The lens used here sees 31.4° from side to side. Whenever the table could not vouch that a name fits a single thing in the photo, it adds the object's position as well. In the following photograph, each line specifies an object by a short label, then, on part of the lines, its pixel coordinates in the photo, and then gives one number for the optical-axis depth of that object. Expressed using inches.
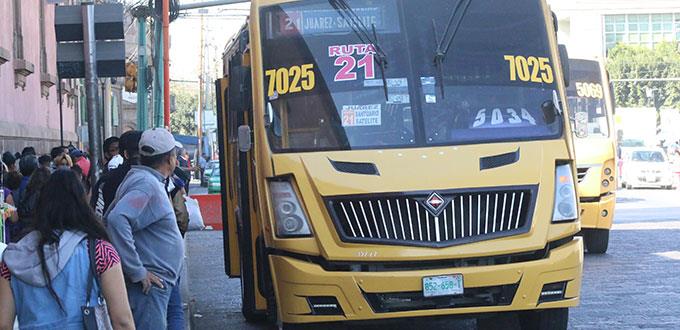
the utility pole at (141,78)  1243.8
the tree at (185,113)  4867.1
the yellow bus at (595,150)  631.8
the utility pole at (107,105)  1470.2
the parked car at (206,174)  2134.6
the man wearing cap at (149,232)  266.5
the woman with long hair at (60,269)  196.9
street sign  399.2
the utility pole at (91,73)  389.7
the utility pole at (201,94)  2827.3
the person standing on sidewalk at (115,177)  307.3
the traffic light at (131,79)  1196.9
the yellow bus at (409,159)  329.7
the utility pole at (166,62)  1051.9
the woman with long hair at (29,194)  407.2
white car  1680.6
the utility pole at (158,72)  1159.6
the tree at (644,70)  2918.3
